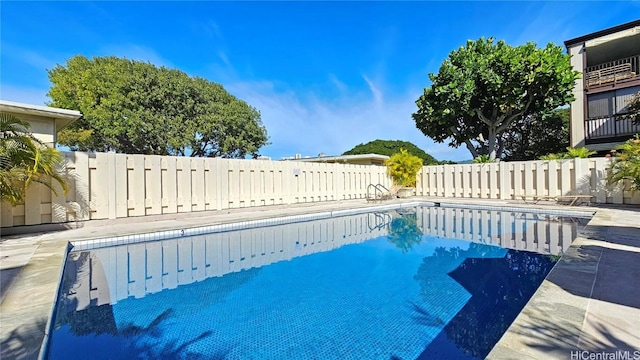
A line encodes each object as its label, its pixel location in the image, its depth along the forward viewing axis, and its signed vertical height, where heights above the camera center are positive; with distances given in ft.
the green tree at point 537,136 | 66.90 +10.13
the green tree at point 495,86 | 45.98 +15.70
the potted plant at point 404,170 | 52.19 +1.90
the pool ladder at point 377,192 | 49.02 -1.94
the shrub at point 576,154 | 36.96 +2.96
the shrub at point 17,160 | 16.81 +1.72
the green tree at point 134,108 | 56.75 +16.53
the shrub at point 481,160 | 48.38 +3.18
